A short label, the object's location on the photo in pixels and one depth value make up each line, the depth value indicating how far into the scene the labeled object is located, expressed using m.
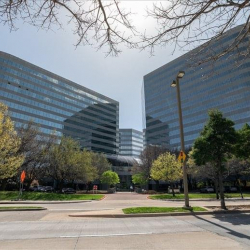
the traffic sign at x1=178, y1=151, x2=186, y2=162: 17.14
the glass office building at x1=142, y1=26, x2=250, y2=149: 87.81
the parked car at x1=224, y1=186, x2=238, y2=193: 57.74
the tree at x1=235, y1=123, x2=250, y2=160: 18.80
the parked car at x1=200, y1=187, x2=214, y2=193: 54.69
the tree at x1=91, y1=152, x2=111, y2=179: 69.75
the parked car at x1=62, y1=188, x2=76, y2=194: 52.49
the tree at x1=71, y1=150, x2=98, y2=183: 44.72
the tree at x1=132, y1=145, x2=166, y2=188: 62.06
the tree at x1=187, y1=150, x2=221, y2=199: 37.86
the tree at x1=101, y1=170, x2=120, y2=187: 62.75
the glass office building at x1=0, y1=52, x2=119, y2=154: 89.56
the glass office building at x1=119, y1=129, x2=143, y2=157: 171.62
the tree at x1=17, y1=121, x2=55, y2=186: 39.75
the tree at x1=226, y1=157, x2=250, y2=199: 41.13
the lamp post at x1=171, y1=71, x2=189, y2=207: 16.93
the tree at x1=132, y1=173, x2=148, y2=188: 61.23
